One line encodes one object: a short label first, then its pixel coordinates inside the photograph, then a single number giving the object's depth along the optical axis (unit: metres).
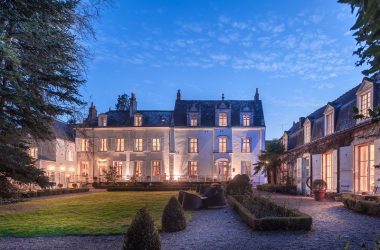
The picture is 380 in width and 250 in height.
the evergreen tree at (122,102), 57.44
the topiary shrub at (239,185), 19.91
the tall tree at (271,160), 31.34
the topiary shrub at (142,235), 6.50
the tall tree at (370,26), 2.01
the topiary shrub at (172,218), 10.00
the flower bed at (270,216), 9.51
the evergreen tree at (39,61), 4.33
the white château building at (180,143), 36.78
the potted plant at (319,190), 18.05
